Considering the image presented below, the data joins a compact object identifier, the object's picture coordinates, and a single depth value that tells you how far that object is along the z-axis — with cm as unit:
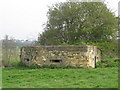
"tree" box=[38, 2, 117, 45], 2397
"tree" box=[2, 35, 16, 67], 2296
